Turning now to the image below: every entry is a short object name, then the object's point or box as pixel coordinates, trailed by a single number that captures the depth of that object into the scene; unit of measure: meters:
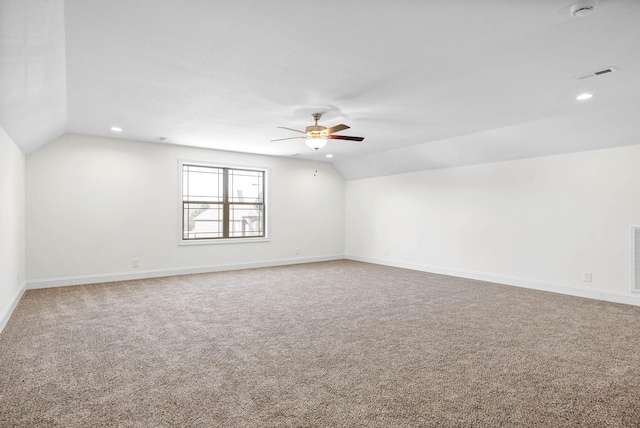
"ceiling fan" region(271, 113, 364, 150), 4.53
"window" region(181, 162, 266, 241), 6.96
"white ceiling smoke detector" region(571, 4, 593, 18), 2.11
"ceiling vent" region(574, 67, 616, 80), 3.07
